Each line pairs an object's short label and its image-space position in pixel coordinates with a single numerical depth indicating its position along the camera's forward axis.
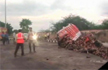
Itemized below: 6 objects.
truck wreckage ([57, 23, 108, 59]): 12.41
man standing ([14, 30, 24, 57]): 10.27
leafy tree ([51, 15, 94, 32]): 39.97
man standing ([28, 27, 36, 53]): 11.32
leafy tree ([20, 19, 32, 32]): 67.23
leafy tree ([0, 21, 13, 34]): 58.42
